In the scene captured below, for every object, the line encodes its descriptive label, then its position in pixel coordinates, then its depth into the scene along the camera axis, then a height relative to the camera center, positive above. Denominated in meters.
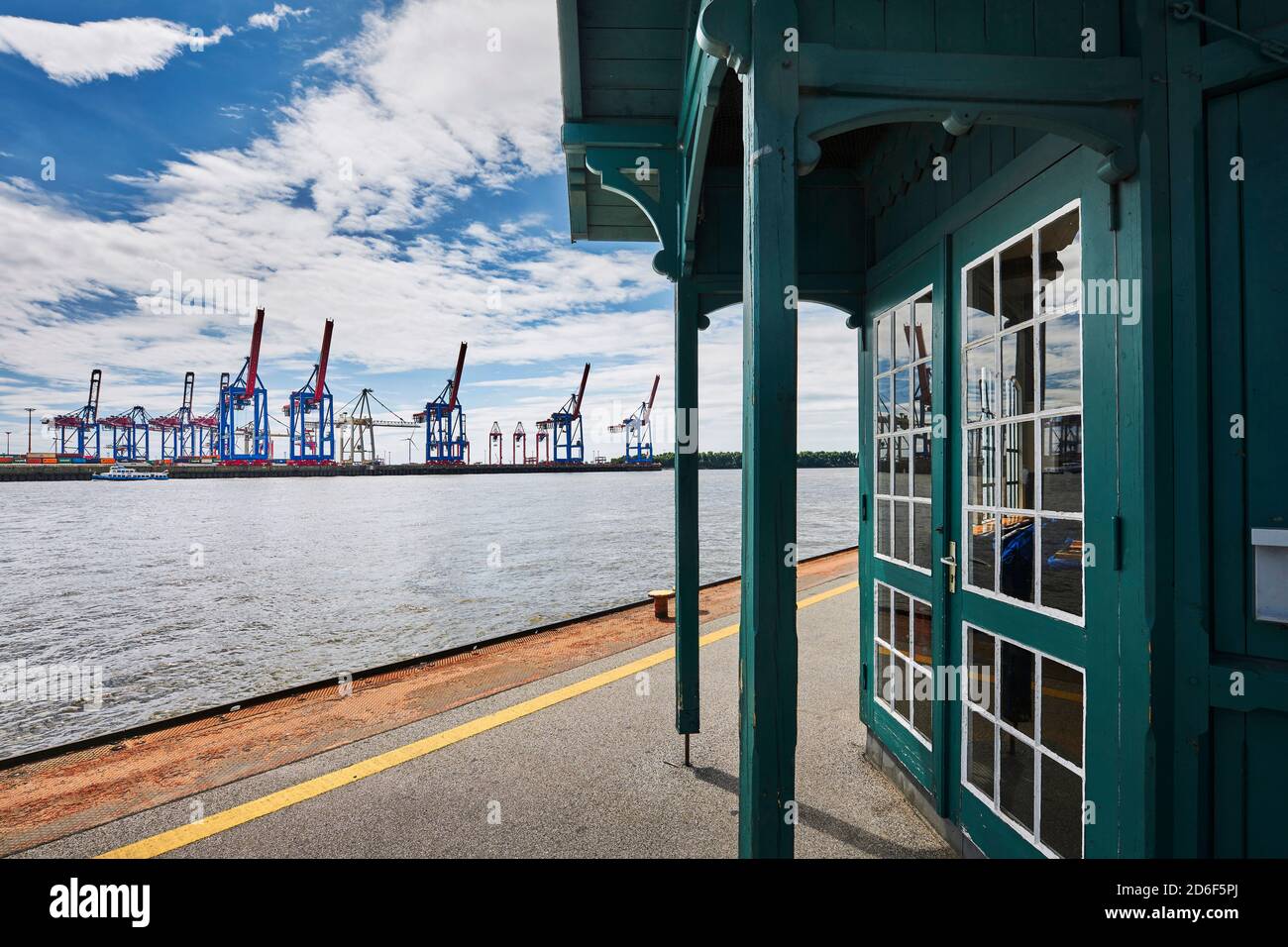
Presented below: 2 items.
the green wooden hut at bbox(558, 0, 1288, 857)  1.63 +0.25
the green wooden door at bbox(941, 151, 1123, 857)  1.93 -0.17
